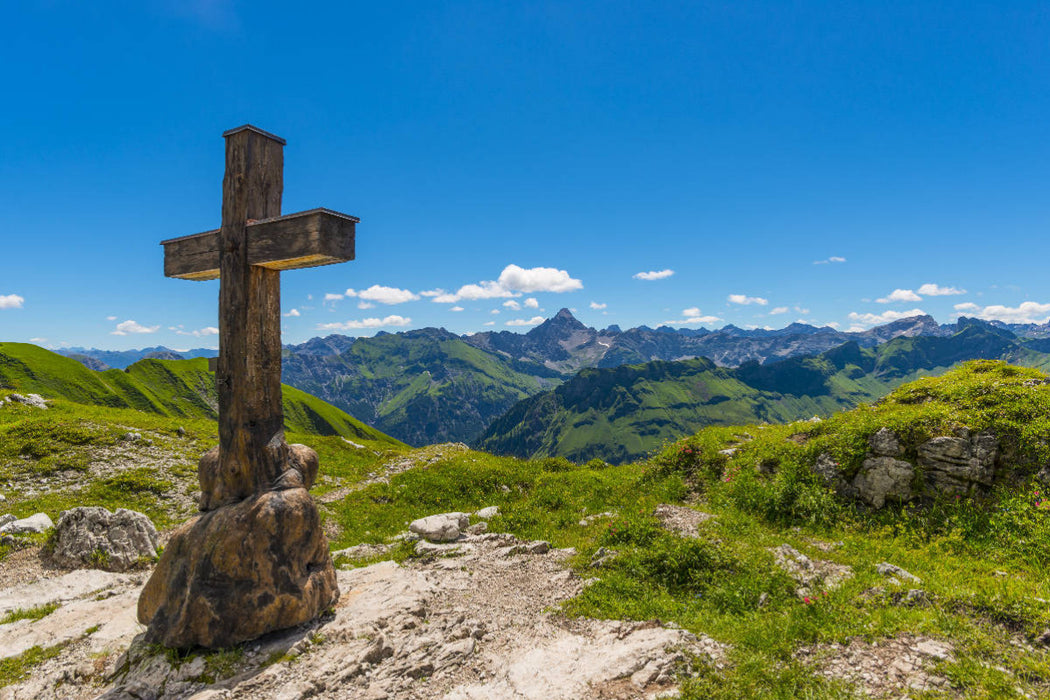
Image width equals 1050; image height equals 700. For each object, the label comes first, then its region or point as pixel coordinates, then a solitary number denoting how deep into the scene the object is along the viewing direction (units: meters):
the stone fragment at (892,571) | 9.56
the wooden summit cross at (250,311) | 9.18
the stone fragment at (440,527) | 14.48
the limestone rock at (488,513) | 16.50
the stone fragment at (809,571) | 9.30
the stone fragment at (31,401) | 31.09
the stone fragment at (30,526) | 15.03
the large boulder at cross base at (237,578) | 8.35
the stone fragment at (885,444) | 13.88
